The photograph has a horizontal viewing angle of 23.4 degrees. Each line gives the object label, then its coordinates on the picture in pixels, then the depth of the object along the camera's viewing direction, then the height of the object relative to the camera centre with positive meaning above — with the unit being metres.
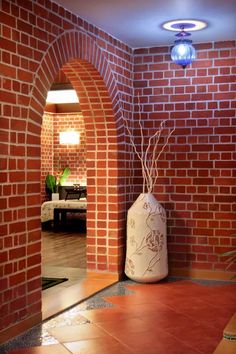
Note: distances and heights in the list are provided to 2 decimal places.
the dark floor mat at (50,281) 5.75 -1.17
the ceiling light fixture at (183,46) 5.37 +1.22
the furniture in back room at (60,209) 10.55 -0.74
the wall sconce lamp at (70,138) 12.30 +0.69
